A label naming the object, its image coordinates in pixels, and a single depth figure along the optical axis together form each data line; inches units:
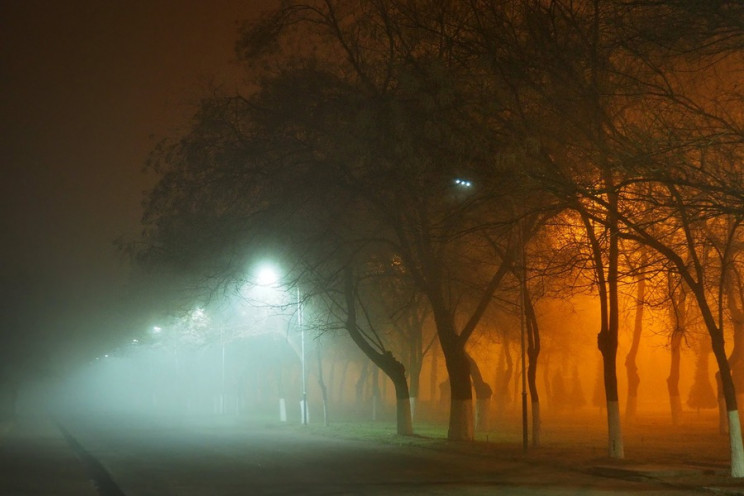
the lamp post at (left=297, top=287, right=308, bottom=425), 1875.5
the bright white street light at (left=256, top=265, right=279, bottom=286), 1343.6
